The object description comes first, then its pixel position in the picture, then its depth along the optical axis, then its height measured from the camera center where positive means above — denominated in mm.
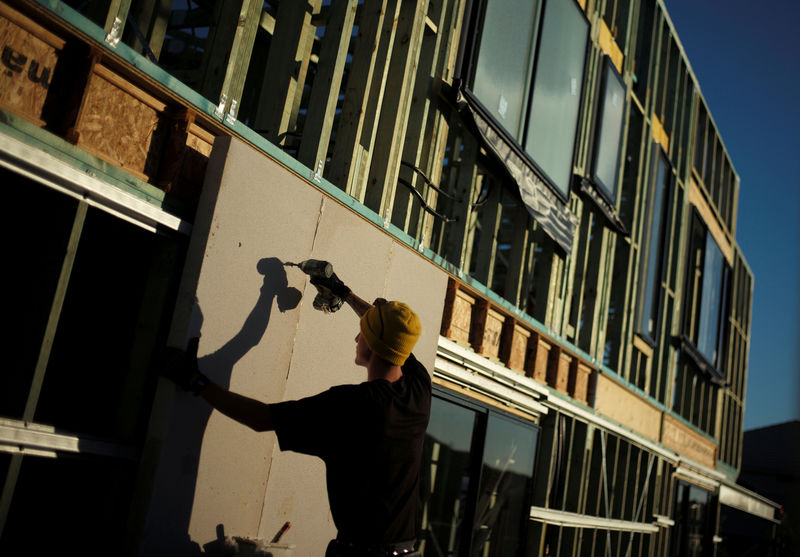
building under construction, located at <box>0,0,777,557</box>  3277 +1179
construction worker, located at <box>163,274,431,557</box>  2969 +76
